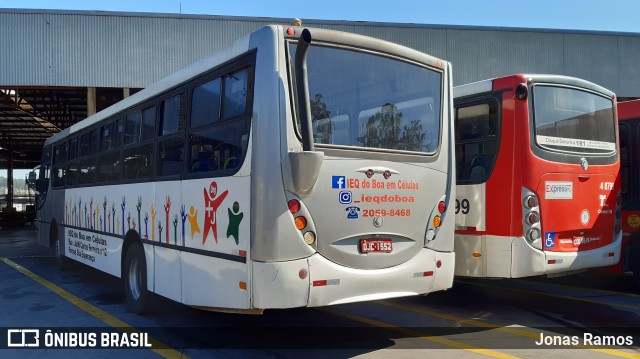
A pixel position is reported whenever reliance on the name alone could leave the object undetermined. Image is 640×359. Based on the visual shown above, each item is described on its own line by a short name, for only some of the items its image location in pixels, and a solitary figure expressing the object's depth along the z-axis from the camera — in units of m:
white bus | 4.35
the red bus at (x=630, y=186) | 7.75
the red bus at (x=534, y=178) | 6.12
